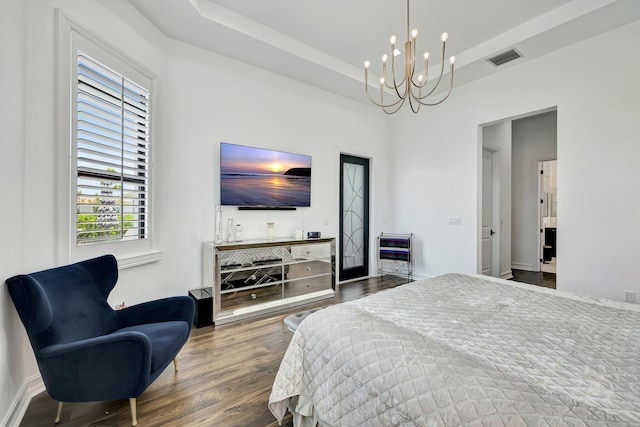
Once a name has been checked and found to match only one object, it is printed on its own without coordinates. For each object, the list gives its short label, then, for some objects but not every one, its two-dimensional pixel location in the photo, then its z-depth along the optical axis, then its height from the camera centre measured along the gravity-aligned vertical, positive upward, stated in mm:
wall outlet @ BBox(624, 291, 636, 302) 2951 -848
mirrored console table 3099 -753
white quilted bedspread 893 -577
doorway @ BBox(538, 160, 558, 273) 6621 -27
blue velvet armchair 1484 -744
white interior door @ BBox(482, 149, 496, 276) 4941 +28
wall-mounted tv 3527 +486
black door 5047 -74
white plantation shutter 2229 +498
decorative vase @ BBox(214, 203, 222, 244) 3363 -153
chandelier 2370 +1978
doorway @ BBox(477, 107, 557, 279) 5105 +444
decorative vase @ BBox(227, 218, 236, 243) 3527 -234
